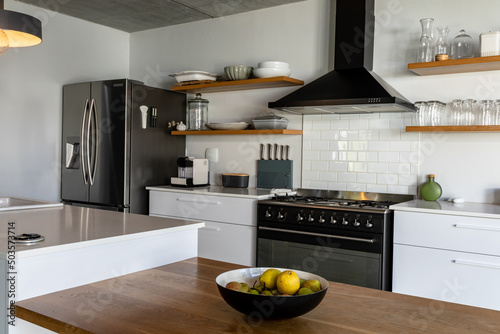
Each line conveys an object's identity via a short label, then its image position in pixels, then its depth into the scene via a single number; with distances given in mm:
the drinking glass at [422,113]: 3590
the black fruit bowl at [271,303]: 1188
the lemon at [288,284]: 1255
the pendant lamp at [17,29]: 2105
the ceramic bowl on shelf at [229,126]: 4480
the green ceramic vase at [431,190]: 3586
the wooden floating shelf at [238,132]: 4160
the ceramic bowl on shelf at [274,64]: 4172
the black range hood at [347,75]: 3635
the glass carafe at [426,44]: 3559
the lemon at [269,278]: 1320
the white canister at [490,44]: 3230
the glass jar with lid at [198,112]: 4883
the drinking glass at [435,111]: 3551
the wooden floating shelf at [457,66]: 3245
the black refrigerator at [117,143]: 4512
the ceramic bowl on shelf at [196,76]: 4609
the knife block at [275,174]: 4391
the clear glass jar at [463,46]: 3471
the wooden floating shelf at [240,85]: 4172
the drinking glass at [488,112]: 3332
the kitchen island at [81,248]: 1607
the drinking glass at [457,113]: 3477
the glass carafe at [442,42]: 3508
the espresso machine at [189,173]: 4531
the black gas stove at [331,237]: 3234
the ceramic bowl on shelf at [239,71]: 4391
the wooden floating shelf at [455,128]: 3250
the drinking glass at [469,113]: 3446
